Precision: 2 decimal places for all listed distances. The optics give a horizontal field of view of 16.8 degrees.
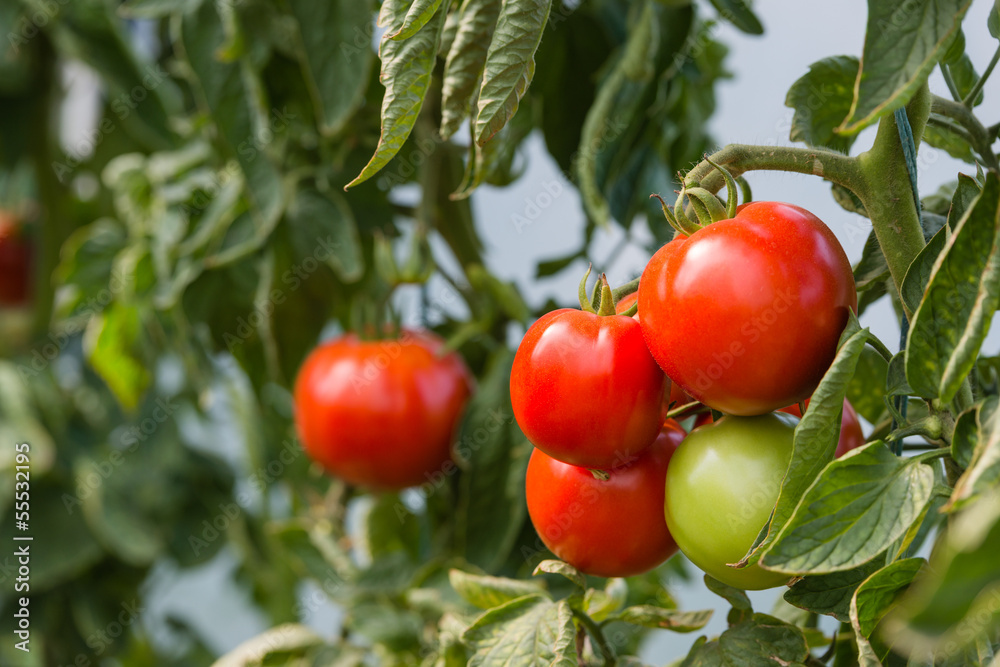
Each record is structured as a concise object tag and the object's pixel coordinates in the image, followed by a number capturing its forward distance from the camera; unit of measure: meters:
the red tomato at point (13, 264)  3.17
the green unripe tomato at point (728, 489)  1.05
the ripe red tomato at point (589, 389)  1.07
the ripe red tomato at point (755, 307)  1.04
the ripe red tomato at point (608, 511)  1.09
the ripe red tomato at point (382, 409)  1.61
